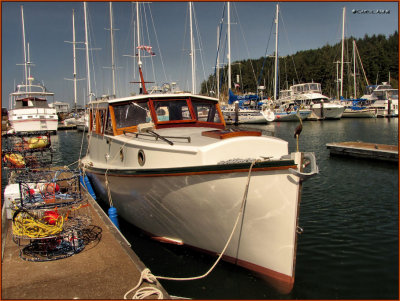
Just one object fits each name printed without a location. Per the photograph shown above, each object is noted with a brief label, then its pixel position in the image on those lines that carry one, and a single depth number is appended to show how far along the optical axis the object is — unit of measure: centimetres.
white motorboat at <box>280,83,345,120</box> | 5347
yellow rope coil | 612
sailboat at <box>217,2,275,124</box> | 4481
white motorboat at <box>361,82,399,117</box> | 5349
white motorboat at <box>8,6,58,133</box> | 3691
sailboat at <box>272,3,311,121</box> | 5091
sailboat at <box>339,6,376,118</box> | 5588
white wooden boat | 588
